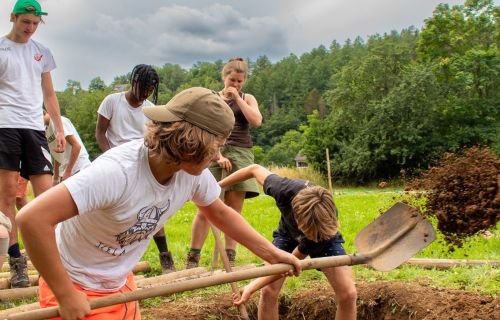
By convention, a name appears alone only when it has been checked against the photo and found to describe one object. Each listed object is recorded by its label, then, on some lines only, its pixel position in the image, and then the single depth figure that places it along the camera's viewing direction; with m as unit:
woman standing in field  5.31
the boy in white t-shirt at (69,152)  5.54
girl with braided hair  5.34
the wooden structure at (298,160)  48.64
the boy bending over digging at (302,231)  3.66
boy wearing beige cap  2.20
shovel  2.84
